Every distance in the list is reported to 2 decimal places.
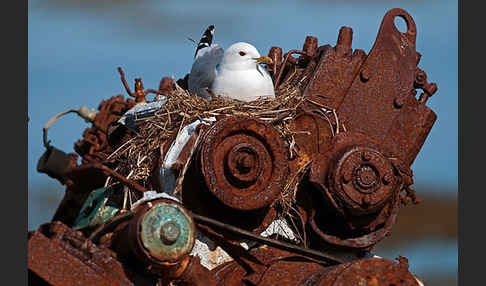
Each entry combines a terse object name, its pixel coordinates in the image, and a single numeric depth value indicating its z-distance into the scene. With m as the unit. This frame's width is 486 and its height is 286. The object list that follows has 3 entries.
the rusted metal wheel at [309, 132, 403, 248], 10.35
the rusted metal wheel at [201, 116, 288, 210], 9.68
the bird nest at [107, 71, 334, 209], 10.61
